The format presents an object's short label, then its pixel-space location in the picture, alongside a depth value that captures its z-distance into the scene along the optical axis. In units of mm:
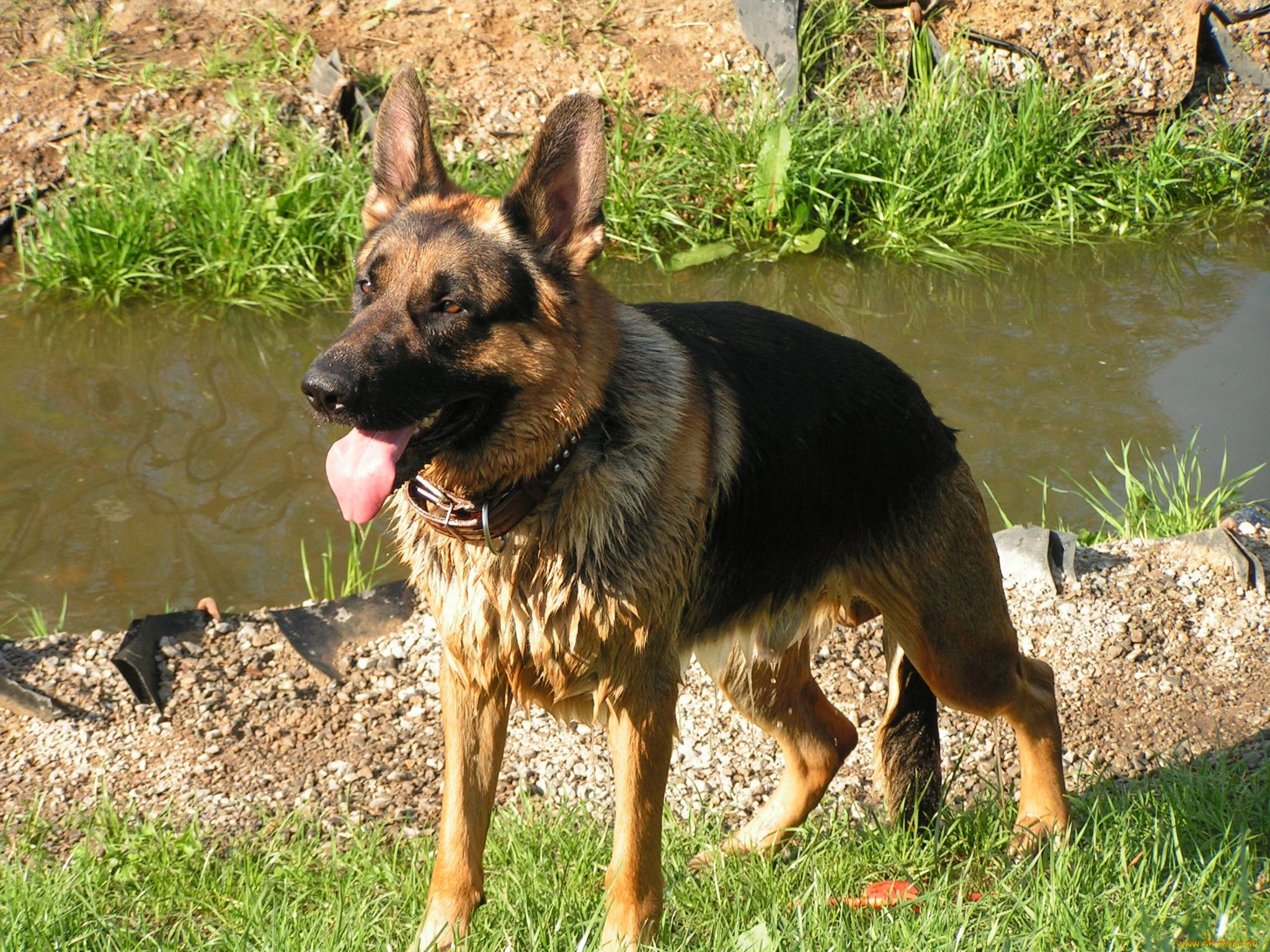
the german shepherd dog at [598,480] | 2826
